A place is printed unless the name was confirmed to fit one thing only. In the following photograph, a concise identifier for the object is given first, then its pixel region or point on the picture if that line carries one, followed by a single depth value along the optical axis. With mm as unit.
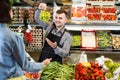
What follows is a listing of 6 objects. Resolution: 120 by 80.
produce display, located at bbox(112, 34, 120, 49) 3826
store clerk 3309
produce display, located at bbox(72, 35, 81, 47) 3814
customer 1744
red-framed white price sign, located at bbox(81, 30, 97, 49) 3816
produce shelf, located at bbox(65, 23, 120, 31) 3721
